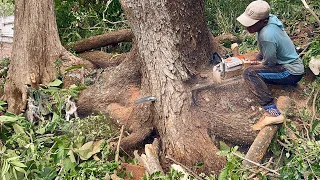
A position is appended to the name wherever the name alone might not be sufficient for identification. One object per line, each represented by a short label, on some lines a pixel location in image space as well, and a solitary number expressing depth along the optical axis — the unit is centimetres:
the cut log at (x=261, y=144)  369
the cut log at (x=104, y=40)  650
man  398
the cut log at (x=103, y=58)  586
